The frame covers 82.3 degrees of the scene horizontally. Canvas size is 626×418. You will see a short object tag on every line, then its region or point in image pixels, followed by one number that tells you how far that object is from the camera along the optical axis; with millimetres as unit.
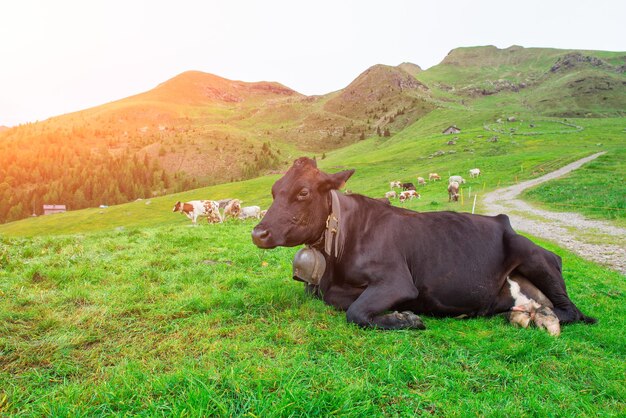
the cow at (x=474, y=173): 46619
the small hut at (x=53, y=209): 122012
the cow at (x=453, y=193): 32281
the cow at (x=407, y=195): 36544
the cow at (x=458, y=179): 42812
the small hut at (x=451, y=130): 94938
